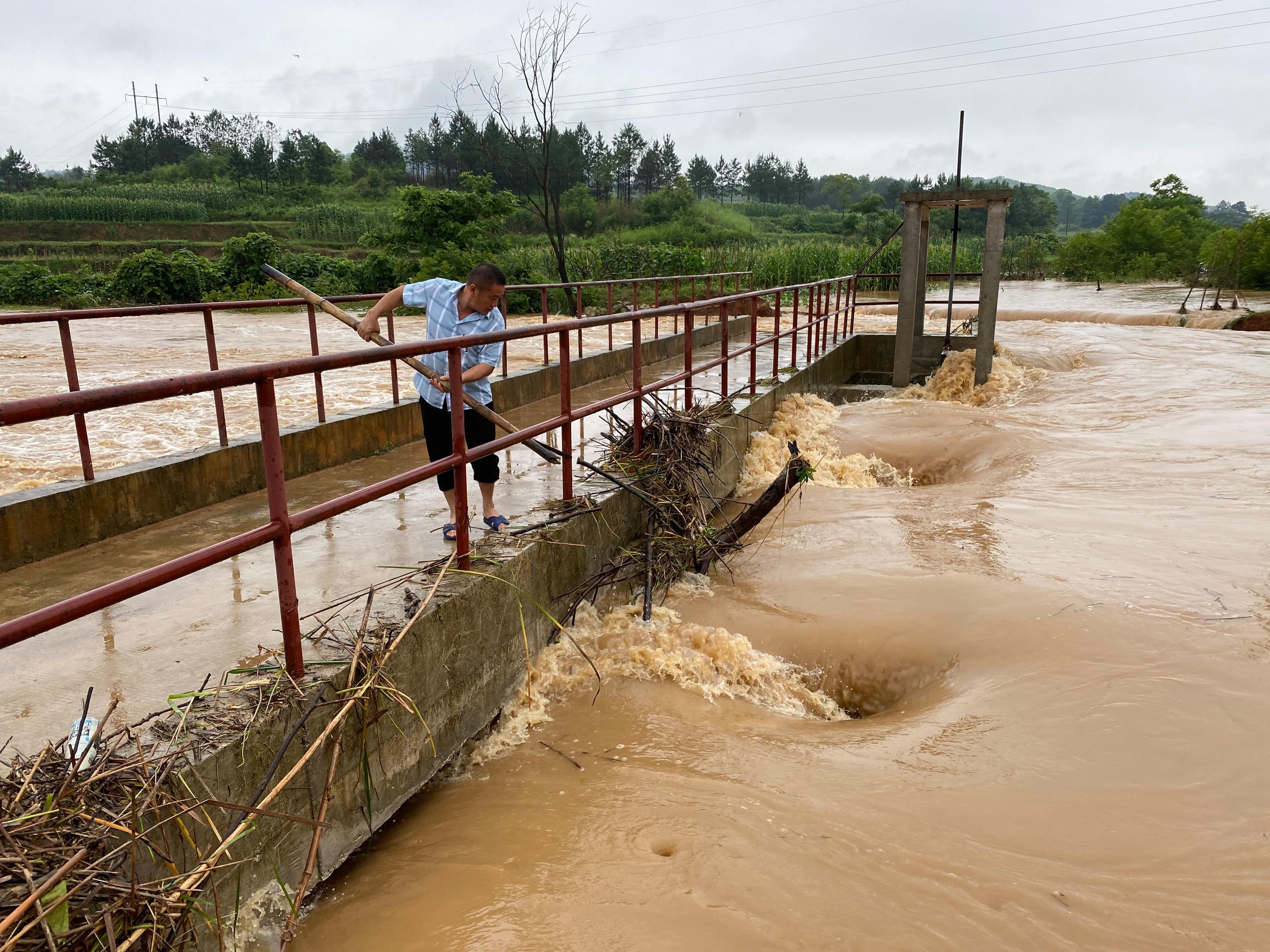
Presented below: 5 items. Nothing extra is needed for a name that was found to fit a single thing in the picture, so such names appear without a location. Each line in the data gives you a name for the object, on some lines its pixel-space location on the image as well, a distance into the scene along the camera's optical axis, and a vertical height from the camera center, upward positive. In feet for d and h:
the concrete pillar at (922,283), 43.80 -1.22
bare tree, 69.00 +9.20
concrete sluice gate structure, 8.53 -4.74
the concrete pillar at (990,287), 40.88 -1.38
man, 14.06 -1.15
